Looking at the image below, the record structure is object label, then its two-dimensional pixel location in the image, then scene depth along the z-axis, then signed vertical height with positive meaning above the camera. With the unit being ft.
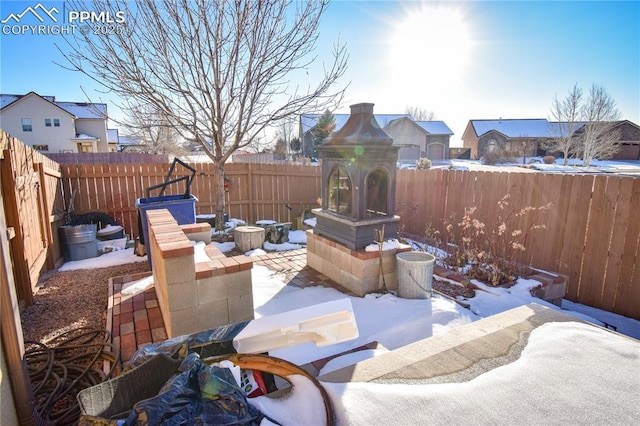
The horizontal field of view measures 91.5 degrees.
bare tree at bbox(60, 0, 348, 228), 17.69 +6.11
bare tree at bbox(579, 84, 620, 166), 71.20 +10.34
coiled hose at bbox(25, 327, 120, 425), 6.15 -4.83
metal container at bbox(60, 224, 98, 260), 16.39 -4.21
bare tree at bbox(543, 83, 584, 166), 73.77 +10.92
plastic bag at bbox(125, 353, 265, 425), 3.20 -2.57
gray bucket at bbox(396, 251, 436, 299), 11.82 -4.31
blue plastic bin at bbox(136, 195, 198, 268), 13.88 -2.06
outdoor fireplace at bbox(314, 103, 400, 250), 12.87 -0.75
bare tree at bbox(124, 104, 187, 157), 66.91 +4.17
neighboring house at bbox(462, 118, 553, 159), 95.50 +9.32
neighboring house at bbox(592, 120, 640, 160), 88.58 +7.78
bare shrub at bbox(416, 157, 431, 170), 55.88 -0.01
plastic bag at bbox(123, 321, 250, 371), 4.85 -2.97
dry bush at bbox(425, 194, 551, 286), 14.14 -4.36
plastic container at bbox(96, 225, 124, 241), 20.27 -4.63
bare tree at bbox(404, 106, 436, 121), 150.00 +24.41
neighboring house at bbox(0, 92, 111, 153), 79.20 +10.24
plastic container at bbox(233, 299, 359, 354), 5.17 -2.81
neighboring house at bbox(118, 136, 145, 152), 77.29 +3.90
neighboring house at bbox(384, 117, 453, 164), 91.09 +7.86
